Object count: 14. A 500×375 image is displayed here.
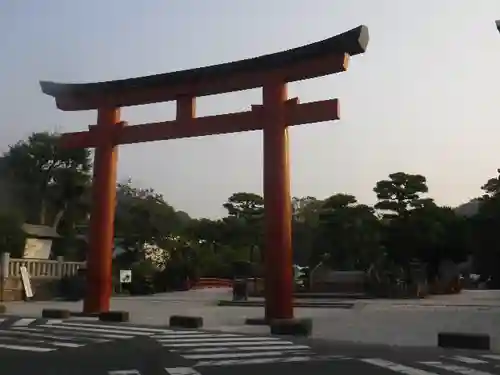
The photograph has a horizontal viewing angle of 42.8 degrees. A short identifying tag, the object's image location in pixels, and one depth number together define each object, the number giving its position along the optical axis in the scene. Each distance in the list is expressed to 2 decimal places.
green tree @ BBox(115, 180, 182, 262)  40.41
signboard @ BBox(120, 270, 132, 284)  34.19
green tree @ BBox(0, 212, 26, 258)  28.09
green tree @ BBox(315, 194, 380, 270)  37.00
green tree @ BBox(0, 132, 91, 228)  36.34
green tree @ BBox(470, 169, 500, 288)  40.16
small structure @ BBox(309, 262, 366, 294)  31.91
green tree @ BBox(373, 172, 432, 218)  37.62
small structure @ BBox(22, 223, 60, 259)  32.19
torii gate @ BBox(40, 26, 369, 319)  15.59
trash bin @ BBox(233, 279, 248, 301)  27.87
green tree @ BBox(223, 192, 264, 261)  50.56
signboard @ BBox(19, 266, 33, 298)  28.58
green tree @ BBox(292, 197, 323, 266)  48.97
